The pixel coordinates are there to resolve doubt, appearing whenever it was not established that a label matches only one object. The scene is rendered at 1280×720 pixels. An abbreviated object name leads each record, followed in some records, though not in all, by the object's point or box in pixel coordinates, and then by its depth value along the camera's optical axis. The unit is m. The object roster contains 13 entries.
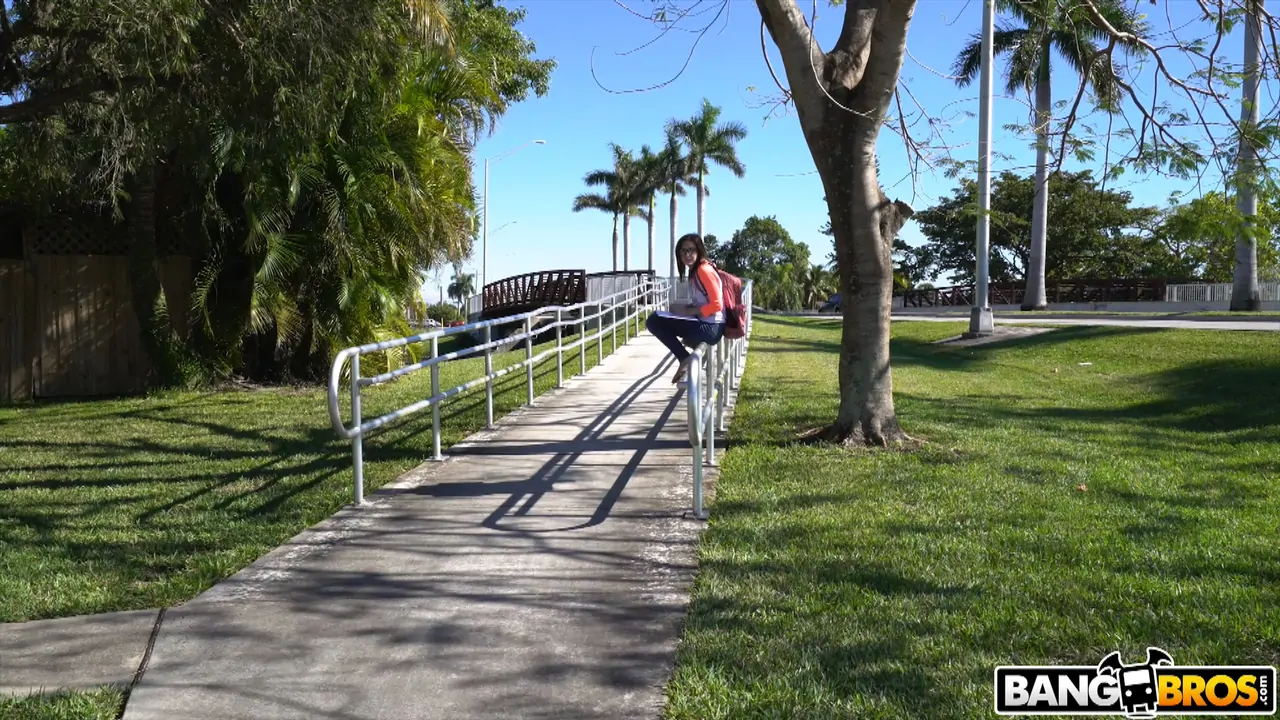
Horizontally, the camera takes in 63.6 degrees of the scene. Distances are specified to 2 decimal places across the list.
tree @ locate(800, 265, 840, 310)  69.31
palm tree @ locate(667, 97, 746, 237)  53.12
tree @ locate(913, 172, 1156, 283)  49.19
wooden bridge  34.84
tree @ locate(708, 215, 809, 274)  84.69
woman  8.76
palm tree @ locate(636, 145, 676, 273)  55.91
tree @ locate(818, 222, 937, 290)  59.16
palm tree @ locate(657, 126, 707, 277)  54.41
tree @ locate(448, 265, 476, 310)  106.62
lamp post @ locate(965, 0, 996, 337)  19.81
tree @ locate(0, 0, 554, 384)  9.95
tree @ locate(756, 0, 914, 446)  8.44
